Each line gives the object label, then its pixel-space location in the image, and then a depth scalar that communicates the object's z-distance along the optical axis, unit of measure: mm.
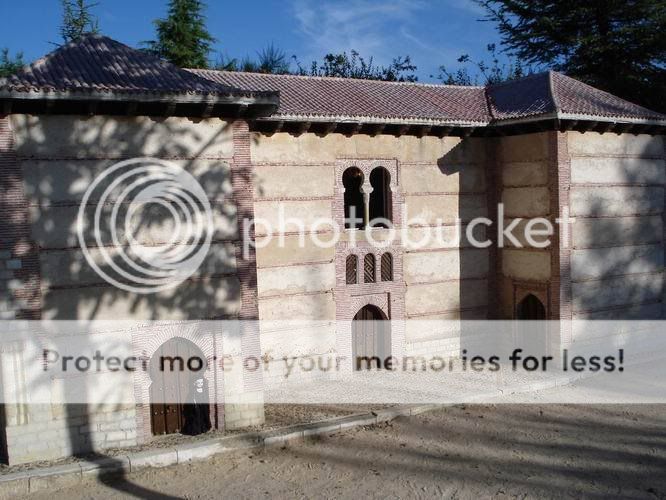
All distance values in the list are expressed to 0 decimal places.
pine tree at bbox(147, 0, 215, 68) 31516
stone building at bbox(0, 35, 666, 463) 9562
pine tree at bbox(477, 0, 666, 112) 23156
